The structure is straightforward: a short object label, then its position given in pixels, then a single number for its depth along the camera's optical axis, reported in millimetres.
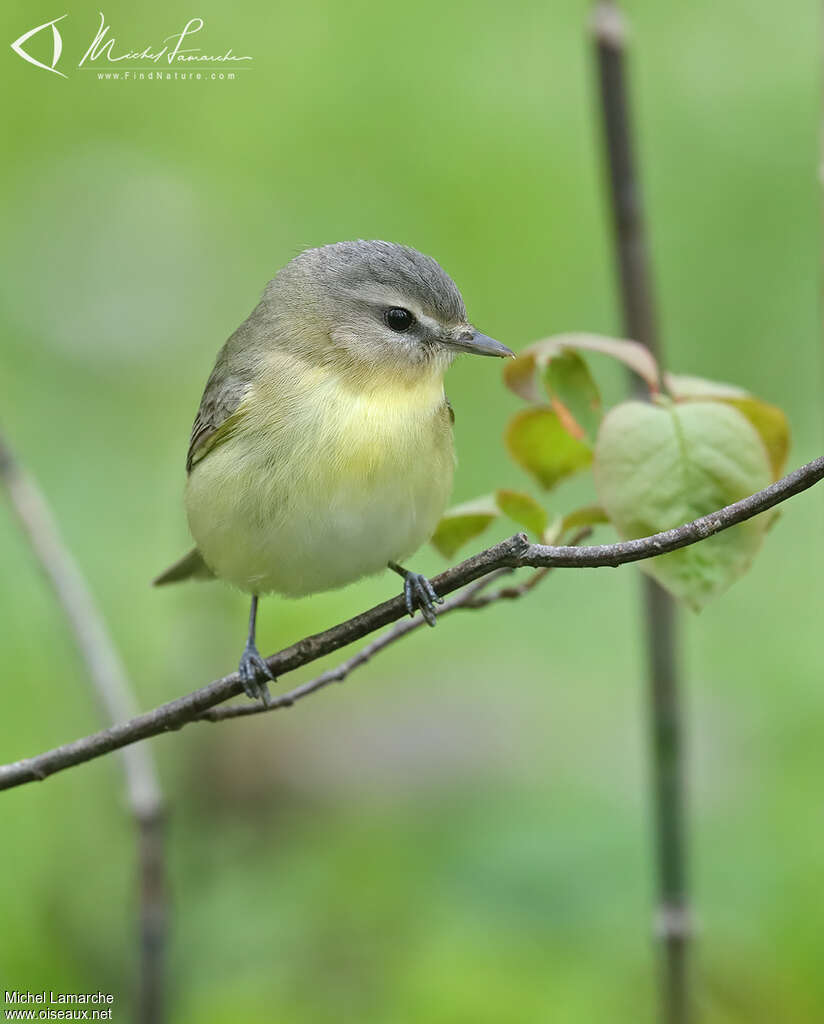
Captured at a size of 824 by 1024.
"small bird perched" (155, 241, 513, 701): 5742
